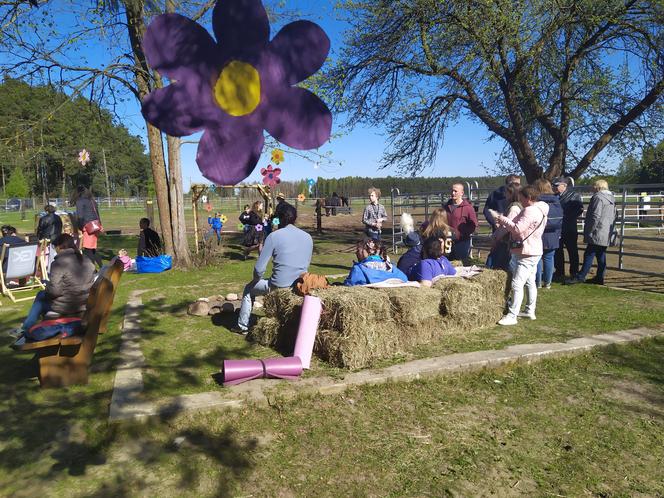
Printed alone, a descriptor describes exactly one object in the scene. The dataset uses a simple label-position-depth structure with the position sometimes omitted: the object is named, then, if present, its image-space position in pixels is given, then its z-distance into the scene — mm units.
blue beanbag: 9859
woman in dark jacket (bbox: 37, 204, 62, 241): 10289
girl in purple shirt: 5051
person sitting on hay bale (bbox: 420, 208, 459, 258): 5574
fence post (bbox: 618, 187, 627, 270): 8688
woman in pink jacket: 5242
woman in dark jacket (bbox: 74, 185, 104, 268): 10109
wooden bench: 3768
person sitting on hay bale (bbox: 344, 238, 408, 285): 4844
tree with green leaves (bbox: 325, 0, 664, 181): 11086
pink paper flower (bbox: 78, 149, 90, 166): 12664
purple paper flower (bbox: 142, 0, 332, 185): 1850
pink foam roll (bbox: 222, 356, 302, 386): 3695
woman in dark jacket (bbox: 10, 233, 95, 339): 4270
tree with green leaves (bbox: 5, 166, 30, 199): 55750
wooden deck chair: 7684
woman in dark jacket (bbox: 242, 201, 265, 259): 12578
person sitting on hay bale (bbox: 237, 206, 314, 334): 4582
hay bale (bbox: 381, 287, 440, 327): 4473
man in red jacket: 6594
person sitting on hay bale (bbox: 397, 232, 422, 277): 5648
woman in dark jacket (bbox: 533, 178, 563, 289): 6663
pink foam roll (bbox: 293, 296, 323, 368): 4105
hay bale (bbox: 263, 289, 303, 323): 4414
